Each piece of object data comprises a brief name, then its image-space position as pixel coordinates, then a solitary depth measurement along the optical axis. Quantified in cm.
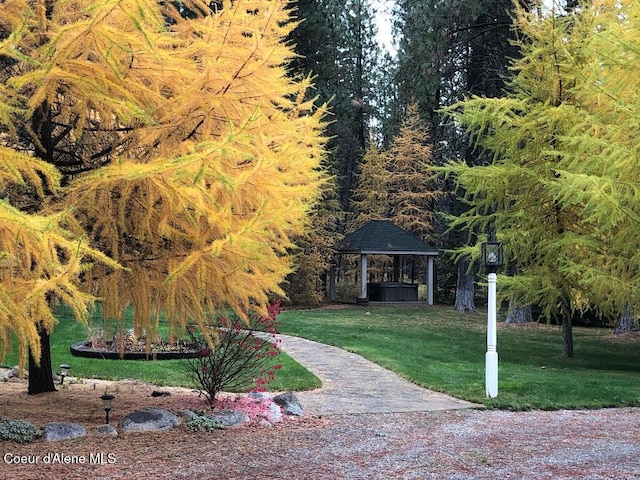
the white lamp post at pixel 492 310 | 810
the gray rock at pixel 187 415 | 600
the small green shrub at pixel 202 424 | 577
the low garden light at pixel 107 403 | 567
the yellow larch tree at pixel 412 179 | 3175
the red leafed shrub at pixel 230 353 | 666
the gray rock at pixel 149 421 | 568
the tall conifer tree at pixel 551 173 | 1020
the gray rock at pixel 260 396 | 684
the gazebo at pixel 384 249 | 2638
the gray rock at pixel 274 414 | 628
